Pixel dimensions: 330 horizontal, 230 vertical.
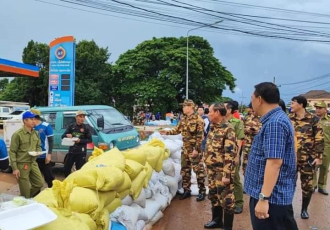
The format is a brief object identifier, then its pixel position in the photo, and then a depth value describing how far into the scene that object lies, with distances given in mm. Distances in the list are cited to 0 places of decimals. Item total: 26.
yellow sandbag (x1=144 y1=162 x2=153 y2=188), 3954
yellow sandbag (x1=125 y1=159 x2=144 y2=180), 3350
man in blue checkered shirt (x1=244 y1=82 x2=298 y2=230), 2270
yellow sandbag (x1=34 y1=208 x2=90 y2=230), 1885
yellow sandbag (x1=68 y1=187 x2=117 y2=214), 2334
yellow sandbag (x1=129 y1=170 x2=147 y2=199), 3497
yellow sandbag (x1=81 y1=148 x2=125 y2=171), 2935
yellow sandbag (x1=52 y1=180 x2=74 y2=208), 2301
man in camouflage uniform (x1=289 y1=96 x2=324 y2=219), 4332
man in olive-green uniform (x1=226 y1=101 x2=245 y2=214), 4902
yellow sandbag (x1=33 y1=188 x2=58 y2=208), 2234
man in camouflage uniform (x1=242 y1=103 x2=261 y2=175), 5266
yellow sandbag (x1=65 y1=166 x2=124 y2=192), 2568
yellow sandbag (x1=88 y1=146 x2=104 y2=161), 3621
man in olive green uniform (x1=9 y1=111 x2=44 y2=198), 4242
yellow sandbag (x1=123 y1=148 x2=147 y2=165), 3723
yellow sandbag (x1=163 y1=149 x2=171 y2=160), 5157
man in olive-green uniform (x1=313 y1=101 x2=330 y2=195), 5805
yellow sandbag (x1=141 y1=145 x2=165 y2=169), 4361
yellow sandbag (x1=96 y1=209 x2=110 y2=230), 2506
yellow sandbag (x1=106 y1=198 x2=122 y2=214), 2852
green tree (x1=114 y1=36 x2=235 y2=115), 28266
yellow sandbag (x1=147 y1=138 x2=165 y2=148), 4852
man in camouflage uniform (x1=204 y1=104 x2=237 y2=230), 3748
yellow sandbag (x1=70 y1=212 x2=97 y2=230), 2234
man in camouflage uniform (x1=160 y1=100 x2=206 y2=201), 5254
